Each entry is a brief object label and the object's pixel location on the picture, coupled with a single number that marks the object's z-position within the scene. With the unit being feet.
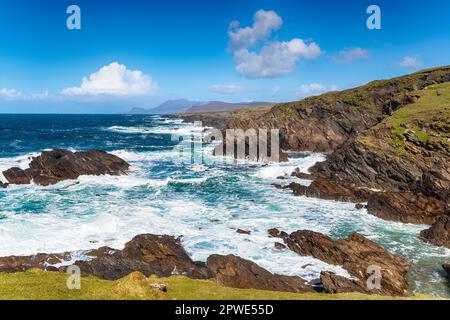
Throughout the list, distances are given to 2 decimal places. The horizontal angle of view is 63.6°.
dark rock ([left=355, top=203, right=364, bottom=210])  139.70
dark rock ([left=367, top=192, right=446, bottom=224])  126.21
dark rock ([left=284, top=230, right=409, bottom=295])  82.64
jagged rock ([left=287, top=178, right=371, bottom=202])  152.05
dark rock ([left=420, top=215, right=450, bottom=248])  105.53
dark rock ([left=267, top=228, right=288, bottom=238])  110.42
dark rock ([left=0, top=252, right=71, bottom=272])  83.59
